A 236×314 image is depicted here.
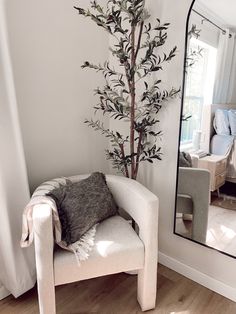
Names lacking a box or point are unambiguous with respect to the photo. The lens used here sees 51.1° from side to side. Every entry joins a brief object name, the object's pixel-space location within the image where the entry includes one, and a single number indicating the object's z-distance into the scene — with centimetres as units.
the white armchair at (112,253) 126
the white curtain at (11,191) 135
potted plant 155
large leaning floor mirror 147
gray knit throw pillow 139
